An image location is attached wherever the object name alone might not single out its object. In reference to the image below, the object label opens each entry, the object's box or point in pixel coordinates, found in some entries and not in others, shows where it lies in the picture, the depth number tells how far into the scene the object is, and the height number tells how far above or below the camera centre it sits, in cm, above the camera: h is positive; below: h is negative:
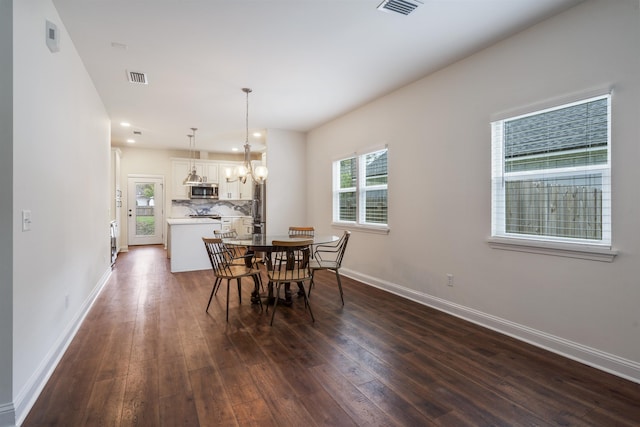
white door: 870 +3
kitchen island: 572 -62
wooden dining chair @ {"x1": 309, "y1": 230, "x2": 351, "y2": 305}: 385 -68
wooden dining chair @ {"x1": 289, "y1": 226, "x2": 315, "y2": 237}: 498 -30
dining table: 345 -36
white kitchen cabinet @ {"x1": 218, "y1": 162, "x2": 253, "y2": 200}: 925 +68
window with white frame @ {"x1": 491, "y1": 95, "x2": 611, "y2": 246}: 240 +31
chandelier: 444 +58
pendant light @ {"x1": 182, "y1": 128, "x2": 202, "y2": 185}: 713 +139
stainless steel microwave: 888 +56
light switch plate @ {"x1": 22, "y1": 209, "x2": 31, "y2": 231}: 191 -5
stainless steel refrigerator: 734 +10
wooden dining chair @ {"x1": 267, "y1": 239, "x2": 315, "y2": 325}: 331 -66
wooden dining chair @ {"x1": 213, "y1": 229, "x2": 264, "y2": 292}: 378 -52
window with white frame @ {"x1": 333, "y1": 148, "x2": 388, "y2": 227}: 467 +35
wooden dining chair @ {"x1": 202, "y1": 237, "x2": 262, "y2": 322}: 345 -63
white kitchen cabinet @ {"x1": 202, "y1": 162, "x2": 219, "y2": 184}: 902 +114
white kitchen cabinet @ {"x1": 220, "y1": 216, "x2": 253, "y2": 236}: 919 -35
